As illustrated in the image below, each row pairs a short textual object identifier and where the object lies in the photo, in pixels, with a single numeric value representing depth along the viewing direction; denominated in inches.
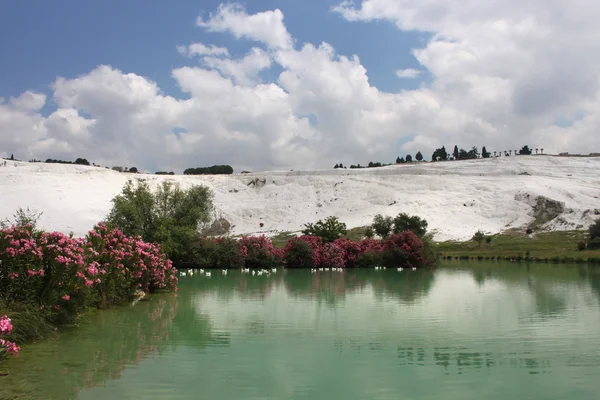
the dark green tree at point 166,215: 1481.3
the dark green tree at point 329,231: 1974.7
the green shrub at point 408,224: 2086.6
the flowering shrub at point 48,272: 473.1
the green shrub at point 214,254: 1581.0
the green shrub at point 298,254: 1734.7
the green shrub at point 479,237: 2204.7
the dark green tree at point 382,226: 2153.1
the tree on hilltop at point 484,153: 6463.6
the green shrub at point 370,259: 1752.5
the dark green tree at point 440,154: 6268.7
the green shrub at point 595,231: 2050.9
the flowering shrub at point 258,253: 1668.3
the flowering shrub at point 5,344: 344.8
